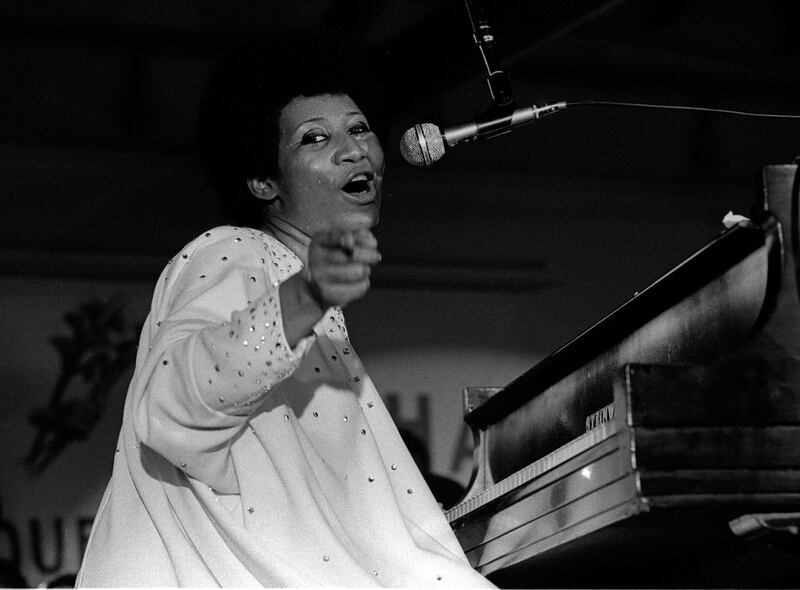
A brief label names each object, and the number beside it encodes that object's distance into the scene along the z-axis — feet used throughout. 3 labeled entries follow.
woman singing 5.64
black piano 6.72
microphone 8.10
